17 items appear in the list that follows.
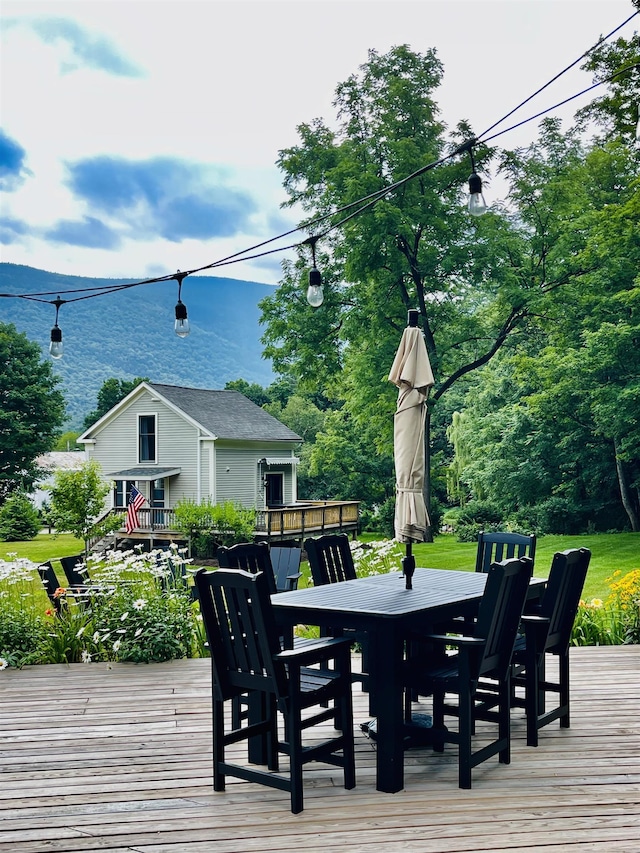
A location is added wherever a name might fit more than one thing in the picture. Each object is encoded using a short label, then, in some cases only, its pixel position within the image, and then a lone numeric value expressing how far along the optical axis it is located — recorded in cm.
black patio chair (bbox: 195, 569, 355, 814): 345
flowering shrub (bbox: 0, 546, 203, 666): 626
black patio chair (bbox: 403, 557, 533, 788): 371
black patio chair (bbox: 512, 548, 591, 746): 436
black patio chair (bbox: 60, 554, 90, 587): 689
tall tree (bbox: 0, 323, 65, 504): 2903
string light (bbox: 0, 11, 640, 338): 488
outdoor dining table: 369
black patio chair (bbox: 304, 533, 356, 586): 541
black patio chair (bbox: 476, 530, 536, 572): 564
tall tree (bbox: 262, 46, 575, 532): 1839
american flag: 1973
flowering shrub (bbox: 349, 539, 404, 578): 826
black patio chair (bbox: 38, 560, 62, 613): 672
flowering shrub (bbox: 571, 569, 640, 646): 682
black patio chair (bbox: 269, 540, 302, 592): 709
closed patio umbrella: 473
